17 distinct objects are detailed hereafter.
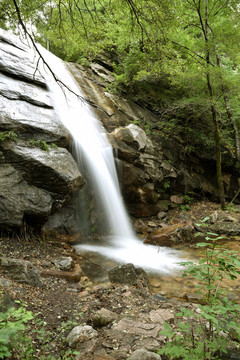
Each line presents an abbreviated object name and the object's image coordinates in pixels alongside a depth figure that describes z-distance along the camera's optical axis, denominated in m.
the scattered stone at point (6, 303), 2.42
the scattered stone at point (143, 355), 2.14
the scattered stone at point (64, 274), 4.18
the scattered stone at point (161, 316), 2.95
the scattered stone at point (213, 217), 9.22
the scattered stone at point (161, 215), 9.84
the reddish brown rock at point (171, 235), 7.68
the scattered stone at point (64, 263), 4.65
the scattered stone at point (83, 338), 2.41
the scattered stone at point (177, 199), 10.86
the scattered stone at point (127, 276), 4.16
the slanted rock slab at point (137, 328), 2.65
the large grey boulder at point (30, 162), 5.48
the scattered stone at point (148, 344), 2.39
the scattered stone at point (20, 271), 3.57
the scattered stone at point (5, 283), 3.11
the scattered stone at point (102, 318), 2.81
